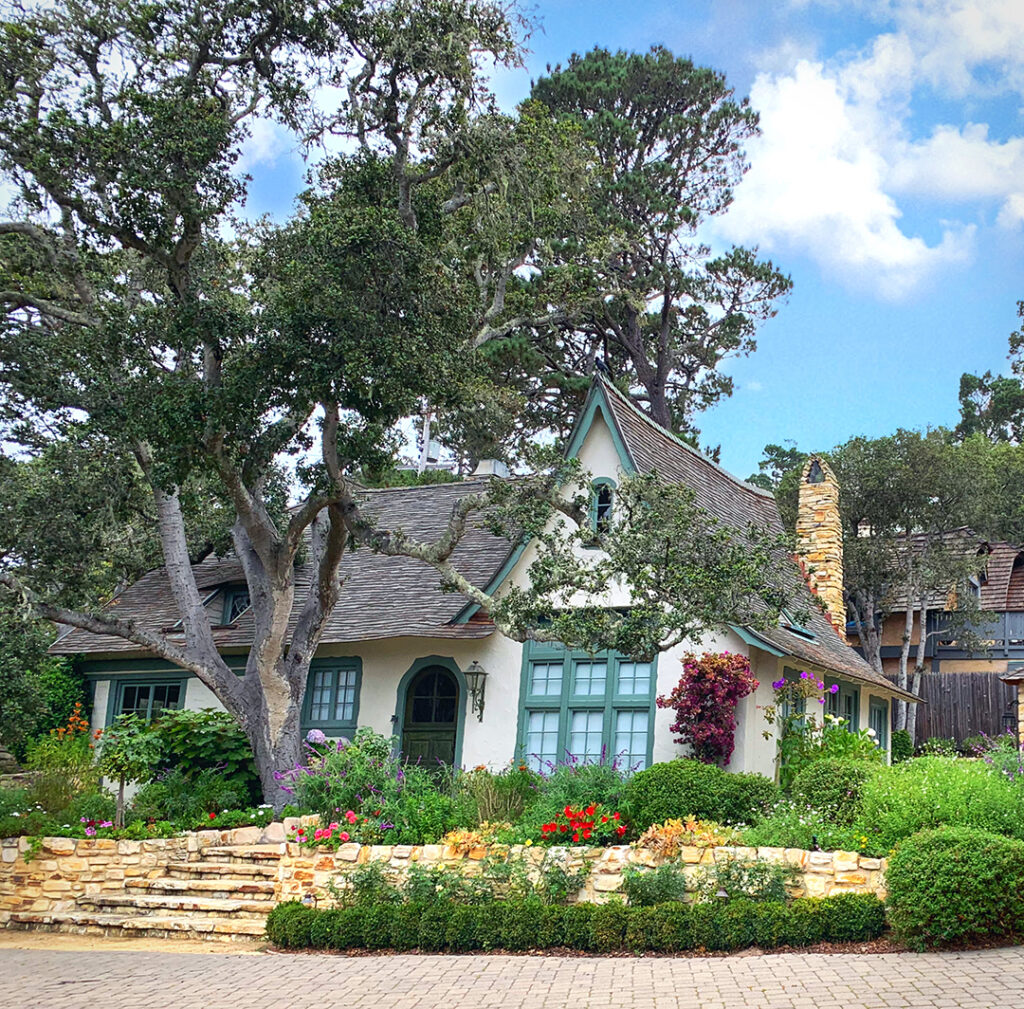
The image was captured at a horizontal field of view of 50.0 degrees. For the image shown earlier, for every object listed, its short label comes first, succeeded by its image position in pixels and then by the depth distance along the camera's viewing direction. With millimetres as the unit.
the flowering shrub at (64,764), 15523
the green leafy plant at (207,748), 16984
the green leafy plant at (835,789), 11484
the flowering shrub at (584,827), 11891
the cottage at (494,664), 15836
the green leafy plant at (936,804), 10367
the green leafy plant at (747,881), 10469
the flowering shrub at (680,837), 11141
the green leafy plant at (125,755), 14562
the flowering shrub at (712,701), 14586
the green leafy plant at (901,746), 25266
